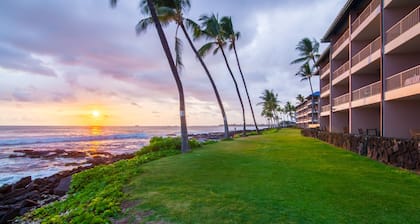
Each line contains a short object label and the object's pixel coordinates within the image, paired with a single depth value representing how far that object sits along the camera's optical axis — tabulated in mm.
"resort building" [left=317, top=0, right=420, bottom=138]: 10969
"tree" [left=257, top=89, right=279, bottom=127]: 55403
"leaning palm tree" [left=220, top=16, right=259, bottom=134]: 25375
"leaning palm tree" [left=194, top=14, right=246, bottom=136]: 19600
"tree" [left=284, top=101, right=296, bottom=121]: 85650
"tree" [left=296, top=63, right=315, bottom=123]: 38844
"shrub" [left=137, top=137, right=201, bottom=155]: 14195
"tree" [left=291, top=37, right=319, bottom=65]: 32312
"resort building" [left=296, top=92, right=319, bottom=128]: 46594
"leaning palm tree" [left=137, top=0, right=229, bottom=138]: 14156
